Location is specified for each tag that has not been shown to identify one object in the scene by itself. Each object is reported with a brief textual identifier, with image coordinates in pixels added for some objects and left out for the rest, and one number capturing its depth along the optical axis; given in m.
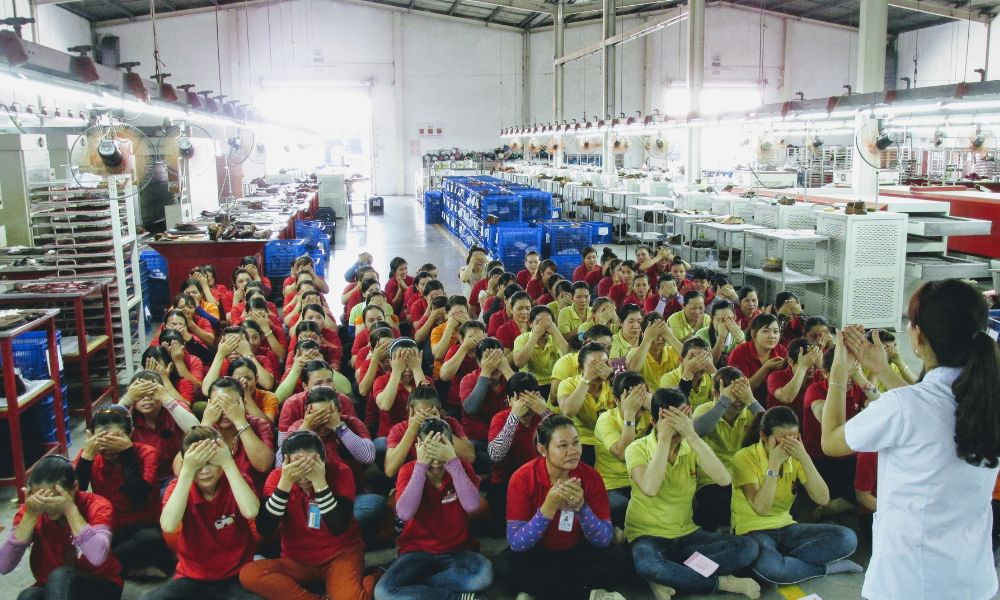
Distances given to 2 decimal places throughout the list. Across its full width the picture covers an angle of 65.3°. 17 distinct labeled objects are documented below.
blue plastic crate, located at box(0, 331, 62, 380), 5.44
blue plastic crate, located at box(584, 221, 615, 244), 13.33
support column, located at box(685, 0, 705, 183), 15.02
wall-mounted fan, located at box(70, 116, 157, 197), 6.90
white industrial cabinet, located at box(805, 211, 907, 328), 9.05
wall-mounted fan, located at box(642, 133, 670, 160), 15.62
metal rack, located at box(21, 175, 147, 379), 7.42
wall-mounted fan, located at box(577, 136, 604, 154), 18.61
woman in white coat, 2.23
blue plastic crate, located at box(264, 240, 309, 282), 11.20
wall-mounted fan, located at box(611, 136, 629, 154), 17.06
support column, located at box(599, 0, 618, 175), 18.41
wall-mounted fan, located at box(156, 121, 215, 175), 9.98
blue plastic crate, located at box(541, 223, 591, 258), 12.55
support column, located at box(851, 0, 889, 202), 11.34
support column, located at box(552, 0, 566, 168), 22.52
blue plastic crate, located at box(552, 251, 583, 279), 11.62
